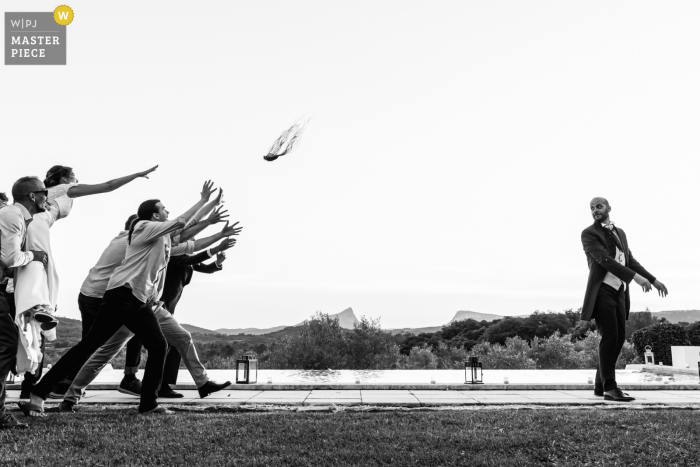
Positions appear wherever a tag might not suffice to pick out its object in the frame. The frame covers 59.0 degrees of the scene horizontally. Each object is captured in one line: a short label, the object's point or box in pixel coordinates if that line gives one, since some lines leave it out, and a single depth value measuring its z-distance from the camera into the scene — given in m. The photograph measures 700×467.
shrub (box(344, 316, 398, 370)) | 18.39
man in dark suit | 6.45
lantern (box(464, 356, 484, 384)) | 8.44
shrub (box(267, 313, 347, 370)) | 17.27
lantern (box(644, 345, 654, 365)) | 14.02
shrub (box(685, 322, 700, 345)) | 15.29
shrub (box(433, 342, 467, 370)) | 21.38
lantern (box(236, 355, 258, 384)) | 8.05
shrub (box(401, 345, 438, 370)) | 20.32
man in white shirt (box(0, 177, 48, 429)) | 4.51
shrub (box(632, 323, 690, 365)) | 15.20
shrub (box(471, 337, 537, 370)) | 18.14
